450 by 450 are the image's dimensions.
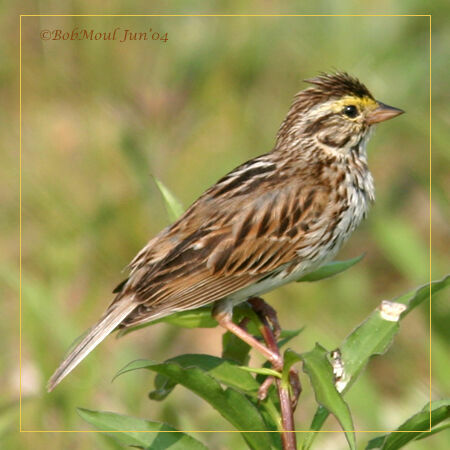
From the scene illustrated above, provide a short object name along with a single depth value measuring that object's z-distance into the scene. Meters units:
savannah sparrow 6.69
